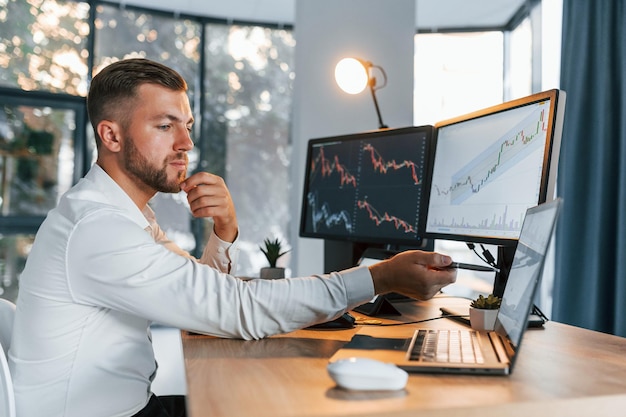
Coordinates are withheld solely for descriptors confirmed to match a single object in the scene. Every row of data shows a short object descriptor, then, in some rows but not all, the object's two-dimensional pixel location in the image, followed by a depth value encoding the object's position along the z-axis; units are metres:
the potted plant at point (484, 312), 1.32
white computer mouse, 0.80
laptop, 0.93
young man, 1.09
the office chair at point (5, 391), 1.07
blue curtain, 2.97
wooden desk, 0.76
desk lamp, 2.76
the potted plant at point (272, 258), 1.91
